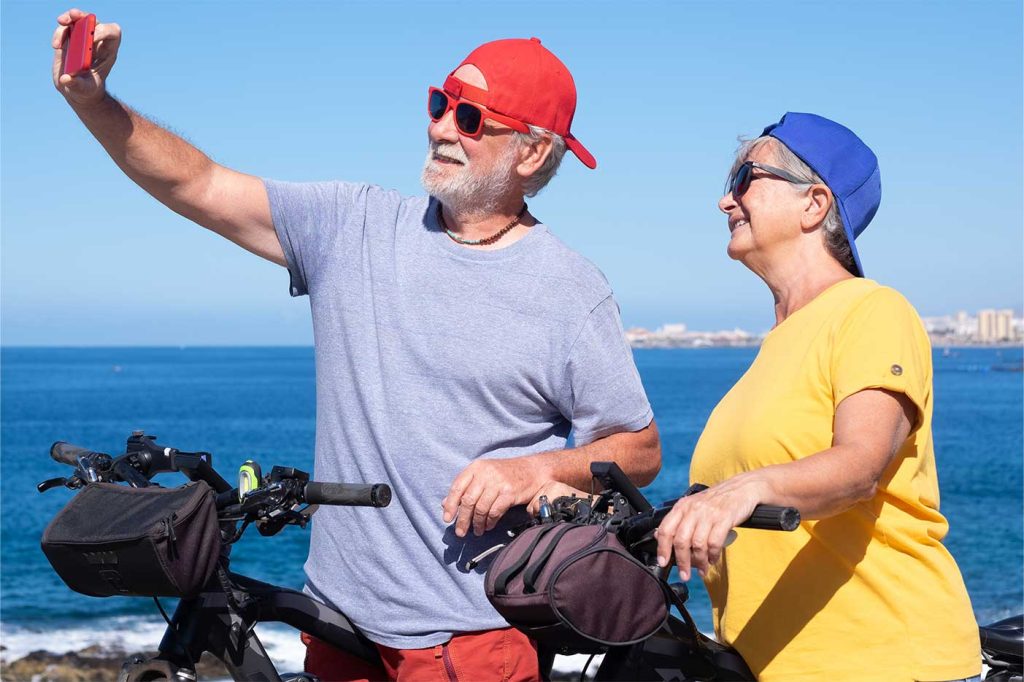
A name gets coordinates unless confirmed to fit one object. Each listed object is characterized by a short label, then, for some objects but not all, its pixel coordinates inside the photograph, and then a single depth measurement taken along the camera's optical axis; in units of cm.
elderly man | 356
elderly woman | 272
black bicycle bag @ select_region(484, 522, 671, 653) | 267
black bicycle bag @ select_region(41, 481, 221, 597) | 295
